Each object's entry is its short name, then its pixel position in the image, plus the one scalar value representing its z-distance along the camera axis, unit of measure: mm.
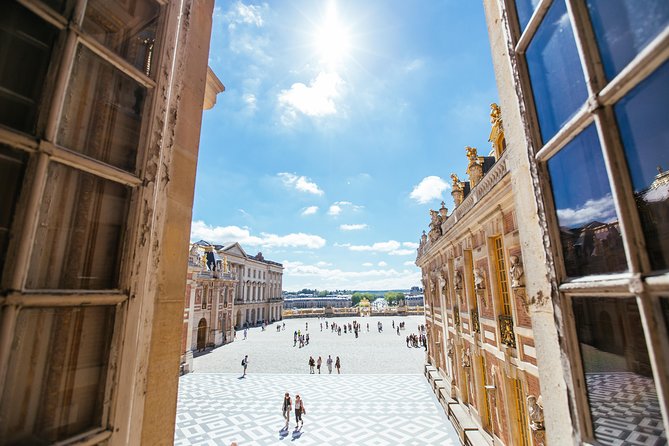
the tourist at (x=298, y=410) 14203
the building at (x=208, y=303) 26625
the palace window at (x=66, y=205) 1299
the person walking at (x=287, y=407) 13955
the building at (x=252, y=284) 50500
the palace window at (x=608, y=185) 1094
